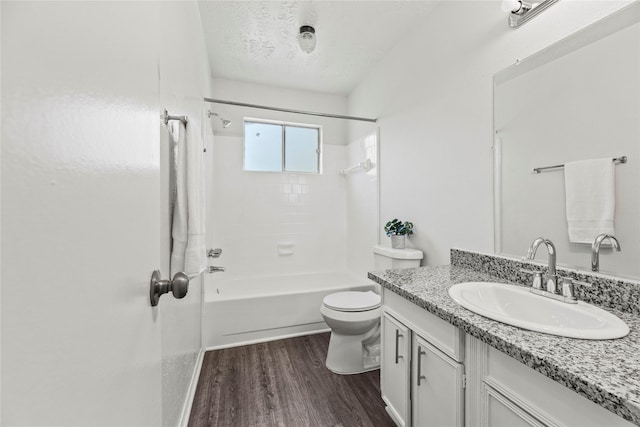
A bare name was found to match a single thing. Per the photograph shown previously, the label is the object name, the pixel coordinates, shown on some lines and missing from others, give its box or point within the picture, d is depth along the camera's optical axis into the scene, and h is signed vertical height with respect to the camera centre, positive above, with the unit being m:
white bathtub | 2.39 -0.88
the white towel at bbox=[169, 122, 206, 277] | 1.19 +0.03
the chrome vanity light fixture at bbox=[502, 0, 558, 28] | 1.28 +0.98
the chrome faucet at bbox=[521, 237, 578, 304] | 1.04 -0.28
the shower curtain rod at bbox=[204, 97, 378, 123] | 2.39 +0.99
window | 3.35 +0.86
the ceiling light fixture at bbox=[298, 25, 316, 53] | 2.16 +1.40
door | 0.24 +0.00
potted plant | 2.22 -0.14
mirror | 1.02 +0.37
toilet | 1.99 -0.81
